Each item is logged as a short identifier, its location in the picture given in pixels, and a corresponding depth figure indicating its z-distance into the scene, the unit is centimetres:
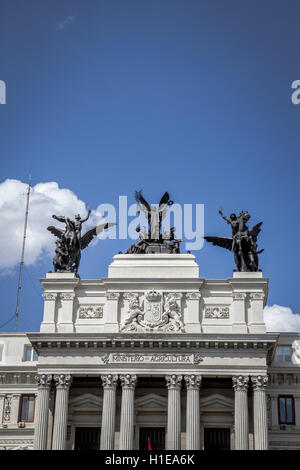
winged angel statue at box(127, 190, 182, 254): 5850
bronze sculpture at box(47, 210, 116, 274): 5719
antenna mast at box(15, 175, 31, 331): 6644
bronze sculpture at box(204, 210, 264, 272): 5669
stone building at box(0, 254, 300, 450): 5266
